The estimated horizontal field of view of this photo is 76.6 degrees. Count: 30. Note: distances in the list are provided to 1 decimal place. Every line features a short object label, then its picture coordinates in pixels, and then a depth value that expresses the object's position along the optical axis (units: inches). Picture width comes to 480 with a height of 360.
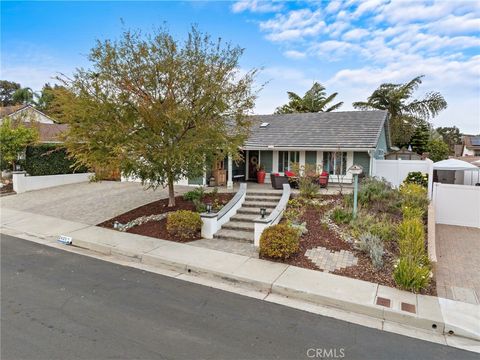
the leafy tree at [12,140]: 636.7
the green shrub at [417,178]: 539.1
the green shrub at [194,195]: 467.8
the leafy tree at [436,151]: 1040.2
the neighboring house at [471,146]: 1695.4
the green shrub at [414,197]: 411.3
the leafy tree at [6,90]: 2164.9
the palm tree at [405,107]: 984.9
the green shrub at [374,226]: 315.9
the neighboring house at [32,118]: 871.1
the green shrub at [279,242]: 283.7
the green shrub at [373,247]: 264.4
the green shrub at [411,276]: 230.4
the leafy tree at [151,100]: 355.6
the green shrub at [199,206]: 412.8
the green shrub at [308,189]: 452.1
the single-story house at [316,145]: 585.3
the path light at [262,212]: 339.9
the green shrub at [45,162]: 684.7
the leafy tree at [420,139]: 1058.7
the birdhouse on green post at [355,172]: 351.6
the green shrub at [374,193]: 410.6
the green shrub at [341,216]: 360.8
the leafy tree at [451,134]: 2367.5
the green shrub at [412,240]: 263.3
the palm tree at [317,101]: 1224.8
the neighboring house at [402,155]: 831.1
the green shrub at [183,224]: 349.7
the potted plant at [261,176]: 641.0
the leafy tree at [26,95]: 1694.1
